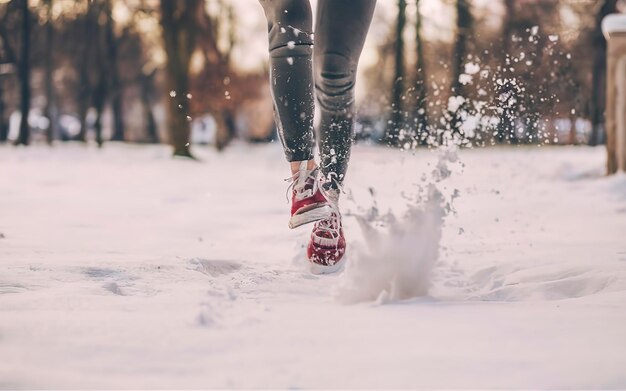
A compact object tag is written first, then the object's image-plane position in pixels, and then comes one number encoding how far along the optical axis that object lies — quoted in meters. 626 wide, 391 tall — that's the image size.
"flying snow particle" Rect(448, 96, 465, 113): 3.03
